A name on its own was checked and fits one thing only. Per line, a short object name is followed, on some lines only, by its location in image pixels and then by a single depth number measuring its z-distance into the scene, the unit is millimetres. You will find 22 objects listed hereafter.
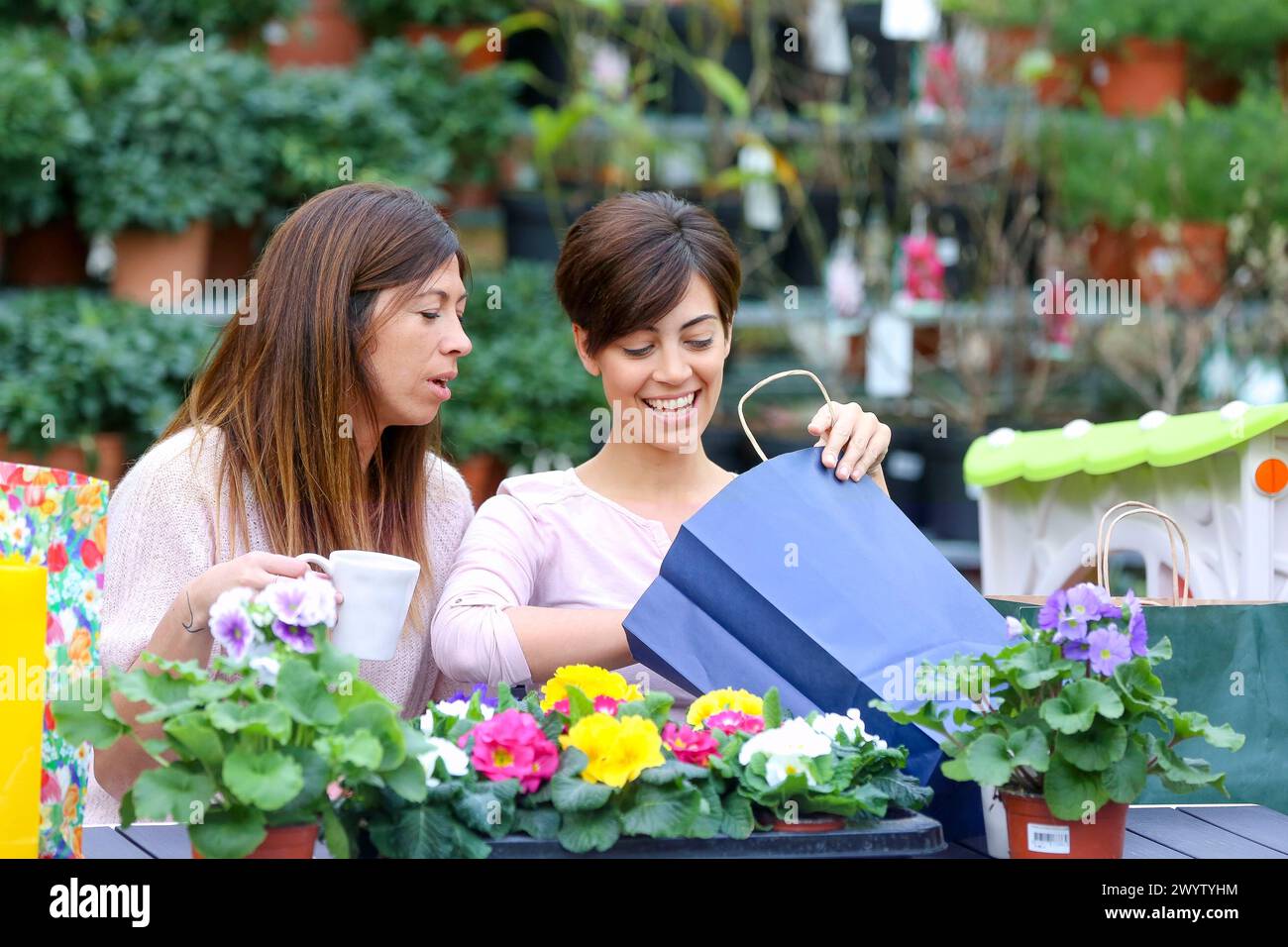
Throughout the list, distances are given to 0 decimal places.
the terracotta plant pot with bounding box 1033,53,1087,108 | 5020
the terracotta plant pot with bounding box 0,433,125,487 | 3914
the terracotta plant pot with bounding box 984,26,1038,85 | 4926
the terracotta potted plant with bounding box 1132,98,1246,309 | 4445
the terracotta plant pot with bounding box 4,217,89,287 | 4430
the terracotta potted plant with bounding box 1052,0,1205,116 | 4738
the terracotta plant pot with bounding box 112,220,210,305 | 4293
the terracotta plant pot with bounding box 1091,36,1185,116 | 4902
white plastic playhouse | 1849
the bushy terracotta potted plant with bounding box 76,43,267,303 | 4164
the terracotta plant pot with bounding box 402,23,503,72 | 4707
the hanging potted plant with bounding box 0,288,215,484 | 3863
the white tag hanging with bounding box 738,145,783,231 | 4801
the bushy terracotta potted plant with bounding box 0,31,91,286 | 3943
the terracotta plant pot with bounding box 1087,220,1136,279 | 4945
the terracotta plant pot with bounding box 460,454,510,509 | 4277
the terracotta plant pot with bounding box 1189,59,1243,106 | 5199
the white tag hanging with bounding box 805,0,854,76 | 5051
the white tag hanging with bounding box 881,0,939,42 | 4535
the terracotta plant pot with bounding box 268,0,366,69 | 4723
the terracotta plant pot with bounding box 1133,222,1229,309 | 4617
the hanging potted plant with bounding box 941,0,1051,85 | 4836
